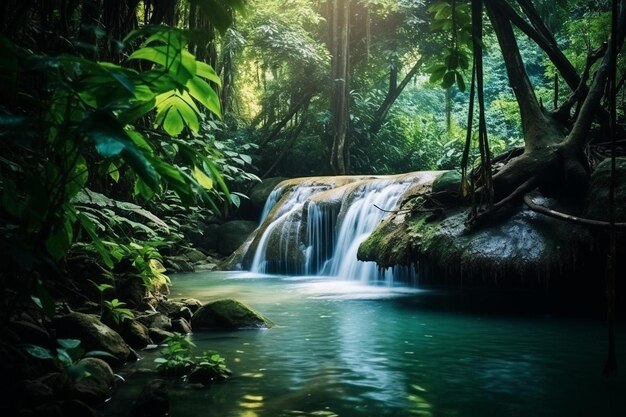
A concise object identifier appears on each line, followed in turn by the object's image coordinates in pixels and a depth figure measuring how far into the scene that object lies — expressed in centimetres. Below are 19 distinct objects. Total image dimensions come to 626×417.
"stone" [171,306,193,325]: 608
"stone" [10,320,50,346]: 351
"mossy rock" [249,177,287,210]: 1631
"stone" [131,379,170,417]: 320
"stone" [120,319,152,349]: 486
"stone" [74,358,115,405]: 336
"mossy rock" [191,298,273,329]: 575
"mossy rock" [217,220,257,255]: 1569
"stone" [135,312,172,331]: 540
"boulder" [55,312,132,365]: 410
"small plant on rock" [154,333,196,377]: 402
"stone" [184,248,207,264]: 1404
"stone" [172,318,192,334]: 554
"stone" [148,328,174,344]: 512
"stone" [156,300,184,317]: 619
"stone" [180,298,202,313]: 649
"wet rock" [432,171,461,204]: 777
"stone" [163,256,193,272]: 1244
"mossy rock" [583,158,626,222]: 612
